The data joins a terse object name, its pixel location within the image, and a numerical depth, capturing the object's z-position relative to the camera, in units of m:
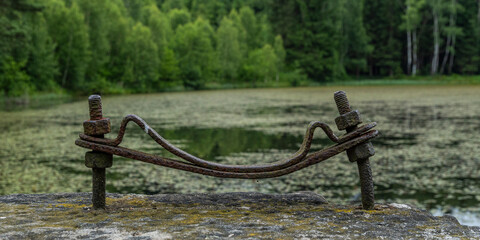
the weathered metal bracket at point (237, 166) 2.84
